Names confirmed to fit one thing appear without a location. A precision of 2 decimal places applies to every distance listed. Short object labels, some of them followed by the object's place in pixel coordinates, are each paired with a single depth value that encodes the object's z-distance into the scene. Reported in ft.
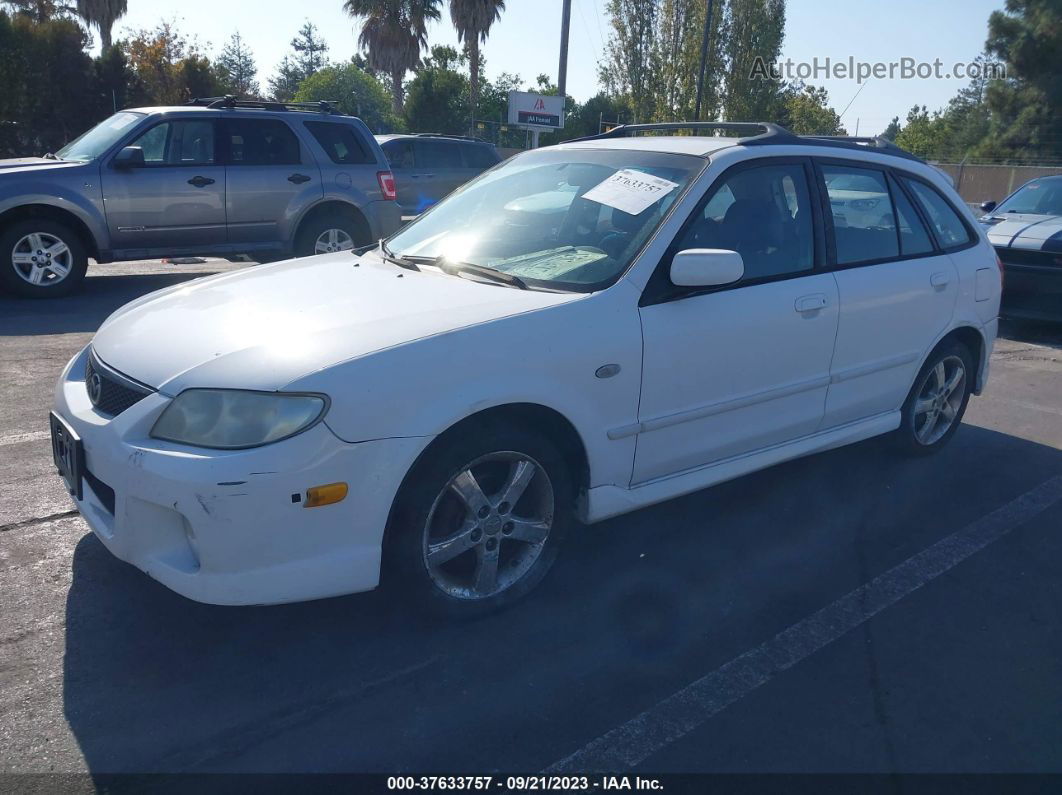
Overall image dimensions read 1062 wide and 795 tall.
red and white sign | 75.00
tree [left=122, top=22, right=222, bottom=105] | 101.76
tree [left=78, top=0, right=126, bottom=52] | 115.85
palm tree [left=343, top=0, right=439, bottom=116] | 129.39
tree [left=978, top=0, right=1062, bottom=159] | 128.16
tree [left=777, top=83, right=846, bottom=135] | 153.17
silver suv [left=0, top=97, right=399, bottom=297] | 28.40
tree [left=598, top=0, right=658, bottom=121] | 137.39
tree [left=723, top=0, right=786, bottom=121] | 127.65
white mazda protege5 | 9.31
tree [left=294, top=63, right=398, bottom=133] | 143.95
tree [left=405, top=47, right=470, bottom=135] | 126.93
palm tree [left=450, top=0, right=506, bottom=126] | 125.59
